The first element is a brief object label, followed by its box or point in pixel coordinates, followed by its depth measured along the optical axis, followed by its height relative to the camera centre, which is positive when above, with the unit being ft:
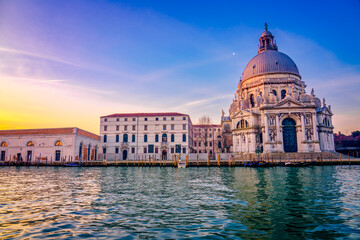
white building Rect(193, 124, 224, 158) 217.15 +12.14
